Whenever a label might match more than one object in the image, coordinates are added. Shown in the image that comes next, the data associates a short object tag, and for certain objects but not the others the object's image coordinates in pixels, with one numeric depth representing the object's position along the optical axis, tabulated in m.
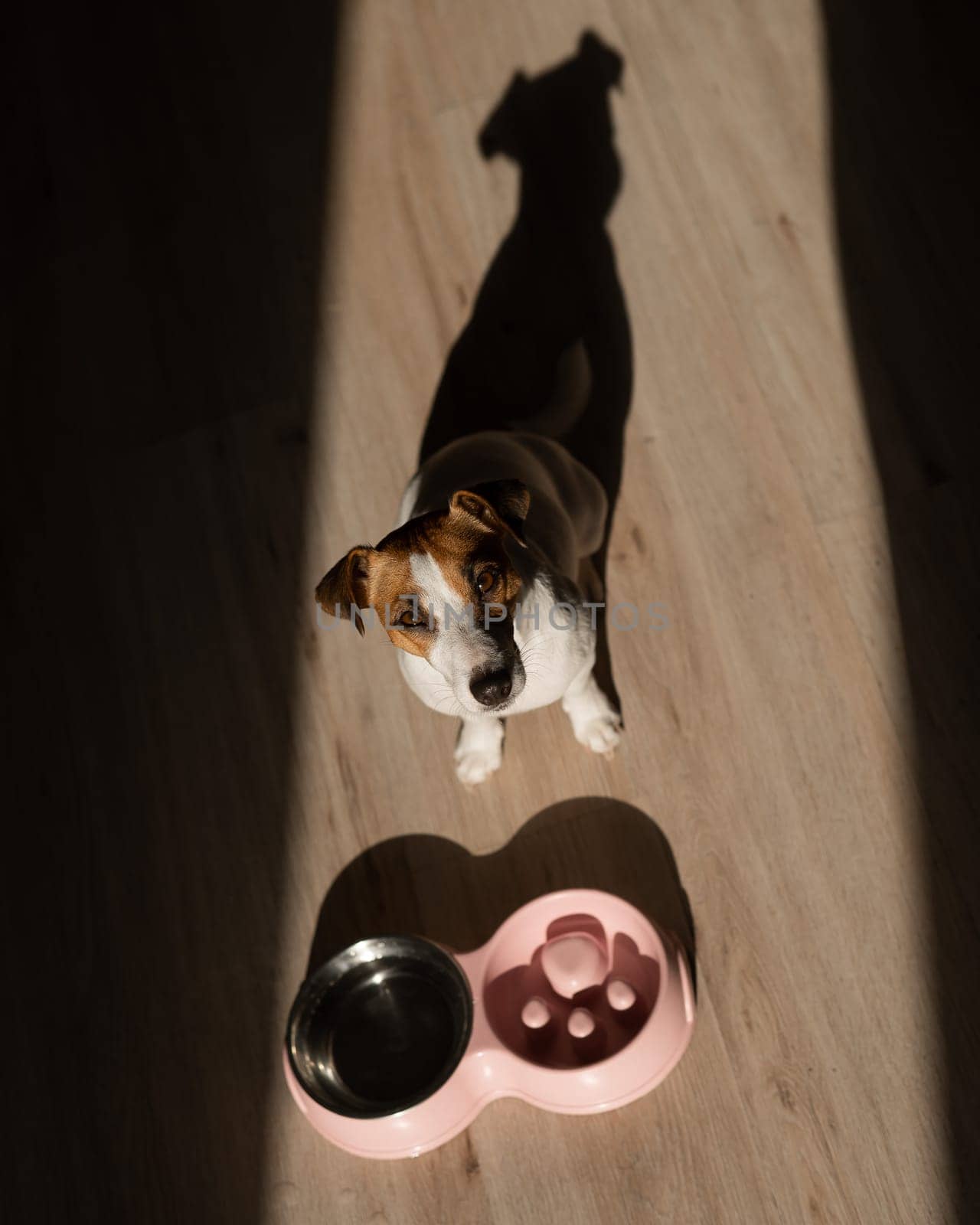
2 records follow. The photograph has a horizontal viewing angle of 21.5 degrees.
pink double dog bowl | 1.85
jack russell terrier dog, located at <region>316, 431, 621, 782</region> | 1.75
